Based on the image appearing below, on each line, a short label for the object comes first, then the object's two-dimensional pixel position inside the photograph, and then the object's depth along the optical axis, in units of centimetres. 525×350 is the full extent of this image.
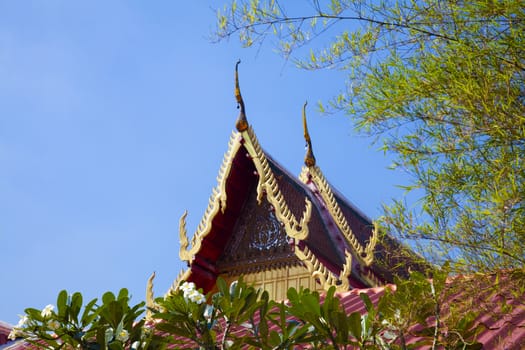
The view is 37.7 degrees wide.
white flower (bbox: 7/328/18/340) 388
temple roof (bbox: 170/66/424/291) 714
